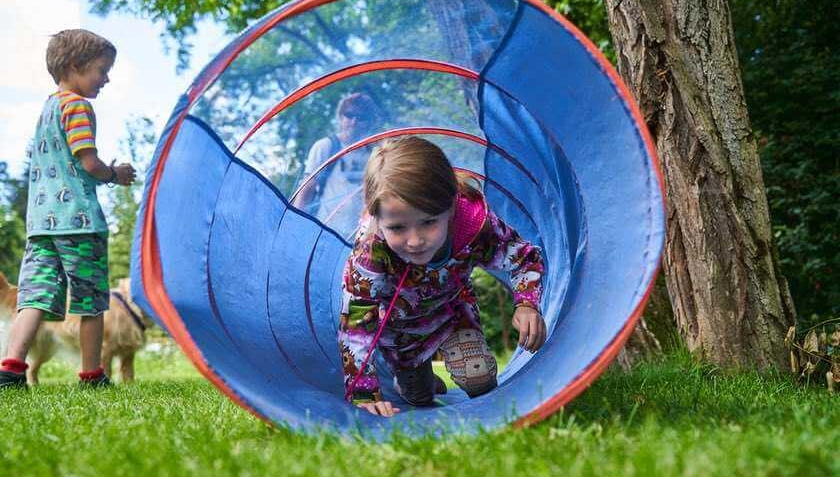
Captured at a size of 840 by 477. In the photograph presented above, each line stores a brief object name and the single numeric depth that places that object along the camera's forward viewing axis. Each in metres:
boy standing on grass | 4.11
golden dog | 5.71
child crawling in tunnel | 2.80
